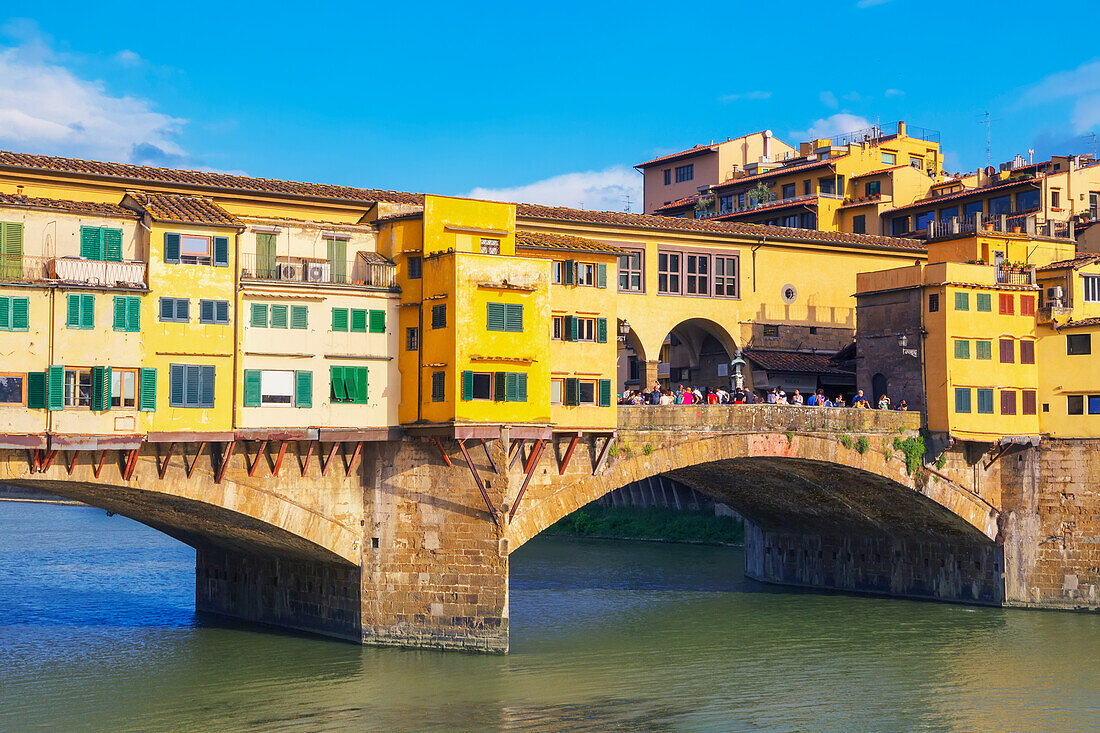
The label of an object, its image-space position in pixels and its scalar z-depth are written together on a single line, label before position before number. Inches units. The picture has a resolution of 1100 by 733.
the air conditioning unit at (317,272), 1571.1
